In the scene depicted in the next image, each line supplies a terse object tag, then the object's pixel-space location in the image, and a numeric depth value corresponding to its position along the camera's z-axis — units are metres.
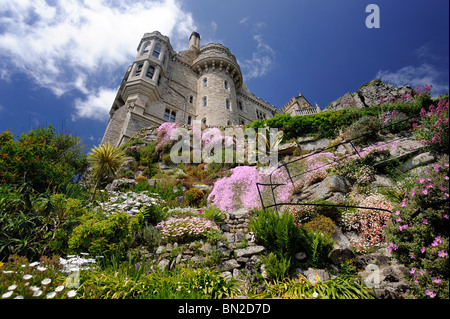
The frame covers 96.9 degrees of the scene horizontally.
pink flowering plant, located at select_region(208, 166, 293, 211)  7.24
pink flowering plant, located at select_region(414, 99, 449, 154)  5.00
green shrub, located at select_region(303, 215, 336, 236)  4.36
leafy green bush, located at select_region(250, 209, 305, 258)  4.01
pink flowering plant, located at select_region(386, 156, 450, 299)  2.47
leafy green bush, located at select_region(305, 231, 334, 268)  3.86
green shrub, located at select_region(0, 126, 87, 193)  6.55
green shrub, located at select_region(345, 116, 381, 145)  7.85
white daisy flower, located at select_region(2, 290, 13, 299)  2.23
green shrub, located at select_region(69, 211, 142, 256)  4.10
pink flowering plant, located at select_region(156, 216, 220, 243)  5.08
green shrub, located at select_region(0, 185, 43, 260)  3.86
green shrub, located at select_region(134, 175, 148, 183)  9.74
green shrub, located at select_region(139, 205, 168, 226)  5.83
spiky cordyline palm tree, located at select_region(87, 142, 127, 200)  7.55
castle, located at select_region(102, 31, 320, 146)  18.56
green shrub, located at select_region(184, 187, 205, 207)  8.20
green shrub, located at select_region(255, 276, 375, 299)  2.96
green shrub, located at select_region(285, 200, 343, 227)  4.87
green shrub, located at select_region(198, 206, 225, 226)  6.09
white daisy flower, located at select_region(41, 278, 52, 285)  2.53
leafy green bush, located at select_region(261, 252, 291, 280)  3.63
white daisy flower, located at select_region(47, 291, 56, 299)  2.47
